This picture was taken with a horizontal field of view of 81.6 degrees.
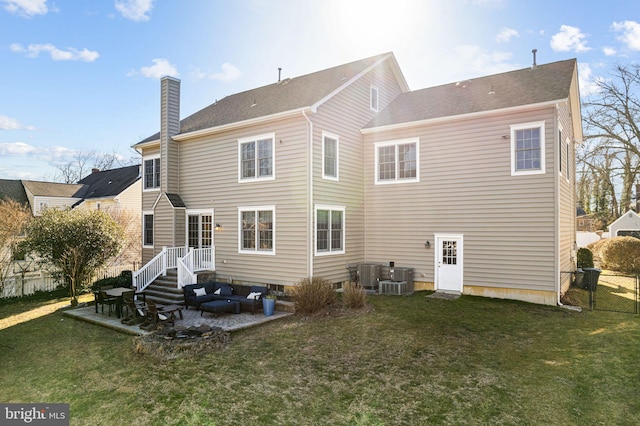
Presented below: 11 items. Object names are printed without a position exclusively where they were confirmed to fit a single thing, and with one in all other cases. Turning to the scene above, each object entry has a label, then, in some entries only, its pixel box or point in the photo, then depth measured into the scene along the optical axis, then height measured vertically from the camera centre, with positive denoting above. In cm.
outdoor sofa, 1162 -246
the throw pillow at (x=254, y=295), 1177 -238
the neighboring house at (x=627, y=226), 2803 -46
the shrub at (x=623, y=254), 1852 -176
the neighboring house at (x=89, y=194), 3023 +234
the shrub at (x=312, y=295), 1105 -227
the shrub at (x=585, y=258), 1767 -182
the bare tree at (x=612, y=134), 2545 +615
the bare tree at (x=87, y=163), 4694 +768
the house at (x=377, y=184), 1198 +136
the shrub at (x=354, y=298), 1120 -234
